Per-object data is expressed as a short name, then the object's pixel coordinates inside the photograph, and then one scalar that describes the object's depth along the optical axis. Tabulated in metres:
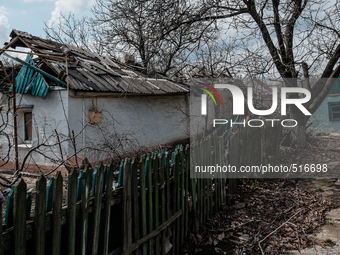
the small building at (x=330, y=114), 19.05
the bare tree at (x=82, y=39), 15.83
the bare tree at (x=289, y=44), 7.87
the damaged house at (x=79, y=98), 7.64
